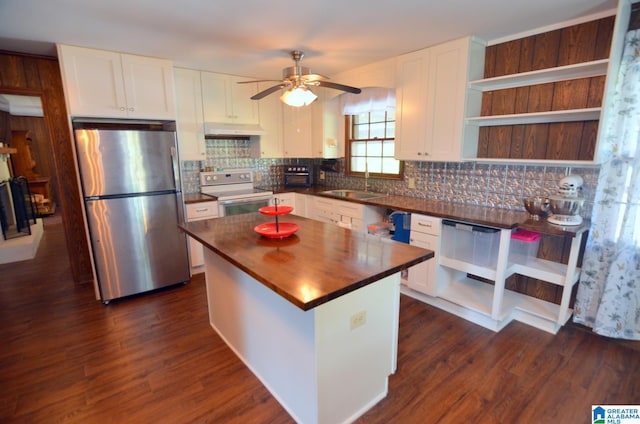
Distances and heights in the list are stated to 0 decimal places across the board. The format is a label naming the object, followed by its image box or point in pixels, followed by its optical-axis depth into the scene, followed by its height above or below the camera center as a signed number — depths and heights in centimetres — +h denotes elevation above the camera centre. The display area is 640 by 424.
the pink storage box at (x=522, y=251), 267 -83
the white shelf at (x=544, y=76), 219 +61
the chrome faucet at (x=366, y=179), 400 -29
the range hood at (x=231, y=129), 368 +34
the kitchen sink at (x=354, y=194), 373 -46
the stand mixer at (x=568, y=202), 226 -33
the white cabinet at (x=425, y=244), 276 -79
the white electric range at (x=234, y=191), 369 -43
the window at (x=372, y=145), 377 +14
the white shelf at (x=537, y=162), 222 -4
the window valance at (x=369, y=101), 354 +66
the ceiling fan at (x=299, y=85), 227 +52
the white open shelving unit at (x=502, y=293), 237 -123
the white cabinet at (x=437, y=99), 272 +53
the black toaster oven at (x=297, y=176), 449 -27
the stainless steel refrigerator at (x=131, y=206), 283 -47
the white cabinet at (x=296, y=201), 418 -59
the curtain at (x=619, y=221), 211 -47
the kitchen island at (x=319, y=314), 144 -83
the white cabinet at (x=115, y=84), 274 +68
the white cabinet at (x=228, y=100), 373 +70
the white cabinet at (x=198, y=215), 345 -65
